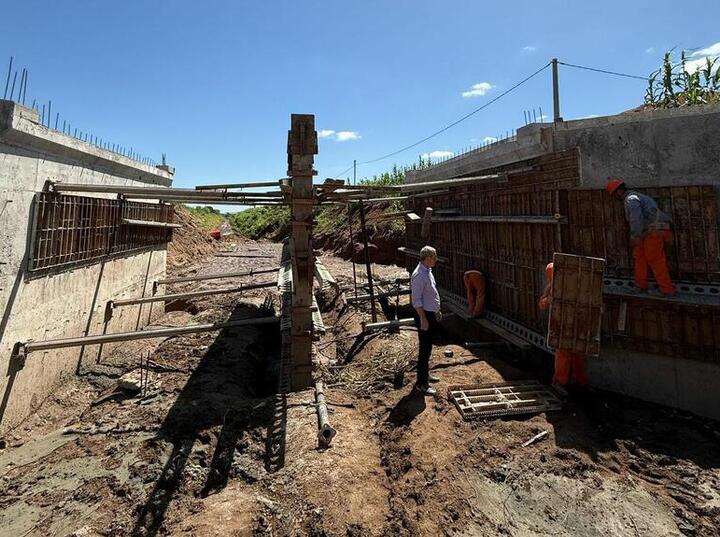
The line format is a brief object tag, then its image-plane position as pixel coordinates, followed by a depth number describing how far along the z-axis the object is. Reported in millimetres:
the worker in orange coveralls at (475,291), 7891
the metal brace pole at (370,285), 7648
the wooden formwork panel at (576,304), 4840
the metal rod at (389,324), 7645
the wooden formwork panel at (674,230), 4680
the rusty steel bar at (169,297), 7660
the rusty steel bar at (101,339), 5074
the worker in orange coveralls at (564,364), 5145
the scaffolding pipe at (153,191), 5590
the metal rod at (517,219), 5691
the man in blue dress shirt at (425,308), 5203
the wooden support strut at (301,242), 5199
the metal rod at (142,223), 8344
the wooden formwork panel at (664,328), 4750
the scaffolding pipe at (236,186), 5639
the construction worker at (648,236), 4738
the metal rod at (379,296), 9862
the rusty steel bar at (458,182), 6355
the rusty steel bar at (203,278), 9493
